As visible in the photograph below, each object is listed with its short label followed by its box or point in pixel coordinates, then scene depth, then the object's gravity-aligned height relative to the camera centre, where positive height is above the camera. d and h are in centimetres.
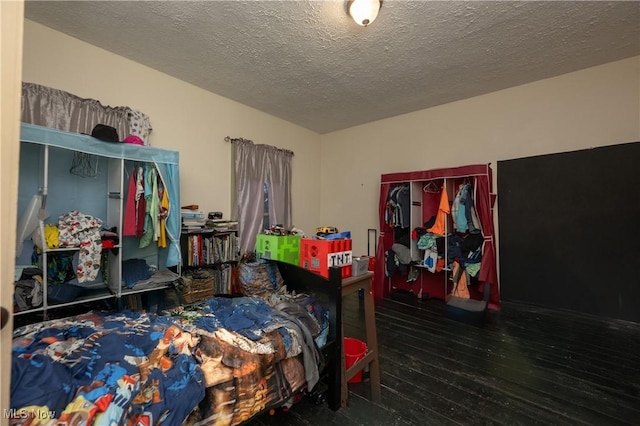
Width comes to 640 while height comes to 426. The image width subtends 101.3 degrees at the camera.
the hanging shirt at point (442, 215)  354 +3
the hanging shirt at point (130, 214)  233 +4
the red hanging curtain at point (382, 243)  395 -40
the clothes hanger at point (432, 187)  392 +45
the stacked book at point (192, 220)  288 -1
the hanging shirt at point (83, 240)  202 -16
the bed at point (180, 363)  89 -61
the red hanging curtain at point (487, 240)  321 -29
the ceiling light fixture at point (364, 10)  191 +154
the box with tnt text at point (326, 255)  174 -26
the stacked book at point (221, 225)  313 -8
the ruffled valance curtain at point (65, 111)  219 +99
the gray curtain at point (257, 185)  384 +52
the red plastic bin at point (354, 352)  184 -100
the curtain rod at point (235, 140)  372 +115
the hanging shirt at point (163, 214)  252 +5
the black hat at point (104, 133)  217 +72
